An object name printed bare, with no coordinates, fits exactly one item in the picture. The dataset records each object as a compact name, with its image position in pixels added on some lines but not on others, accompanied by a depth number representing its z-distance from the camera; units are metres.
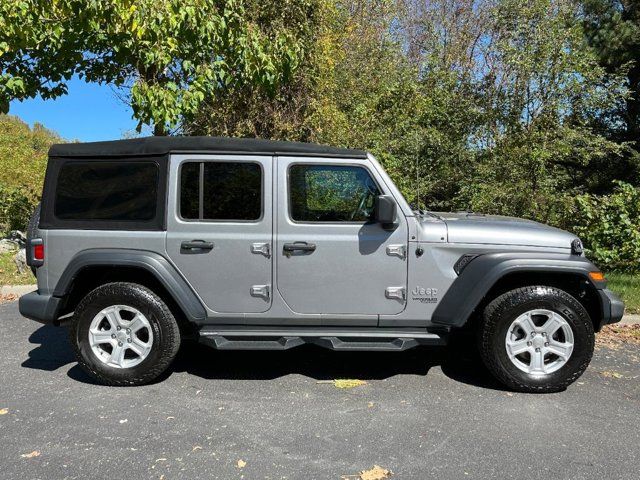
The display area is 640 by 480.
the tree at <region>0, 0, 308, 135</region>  6.01
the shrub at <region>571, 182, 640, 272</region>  7.57
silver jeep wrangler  3.97
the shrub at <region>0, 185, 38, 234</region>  10.12
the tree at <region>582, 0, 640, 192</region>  13.59
